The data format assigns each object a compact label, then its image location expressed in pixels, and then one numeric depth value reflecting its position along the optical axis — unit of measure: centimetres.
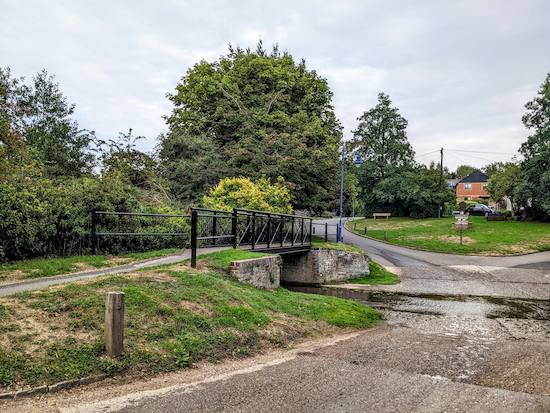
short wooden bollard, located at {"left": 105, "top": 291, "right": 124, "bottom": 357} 435
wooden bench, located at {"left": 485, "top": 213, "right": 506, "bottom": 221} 3997
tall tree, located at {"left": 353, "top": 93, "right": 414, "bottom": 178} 4856
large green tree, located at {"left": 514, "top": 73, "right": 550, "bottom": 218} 3425
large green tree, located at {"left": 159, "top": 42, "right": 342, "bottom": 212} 2059
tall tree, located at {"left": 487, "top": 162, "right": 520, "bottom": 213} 4075
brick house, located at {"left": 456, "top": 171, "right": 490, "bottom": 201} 8044
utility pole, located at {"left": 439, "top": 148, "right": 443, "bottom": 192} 4441
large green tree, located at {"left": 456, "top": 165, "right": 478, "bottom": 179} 11638
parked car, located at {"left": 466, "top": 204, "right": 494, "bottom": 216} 5012
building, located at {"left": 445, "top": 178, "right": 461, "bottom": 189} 9552
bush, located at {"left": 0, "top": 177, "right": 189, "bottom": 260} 776
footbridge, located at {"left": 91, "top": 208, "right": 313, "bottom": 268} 962
